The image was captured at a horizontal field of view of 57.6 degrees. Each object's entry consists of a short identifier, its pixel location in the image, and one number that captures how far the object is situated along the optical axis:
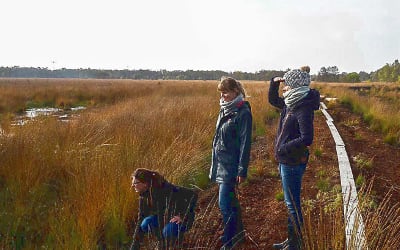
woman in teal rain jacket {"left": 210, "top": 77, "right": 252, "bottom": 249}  3.50
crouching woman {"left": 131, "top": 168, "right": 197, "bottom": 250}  3.26
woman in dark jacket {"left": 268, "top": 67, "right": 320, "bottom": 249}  3.26
